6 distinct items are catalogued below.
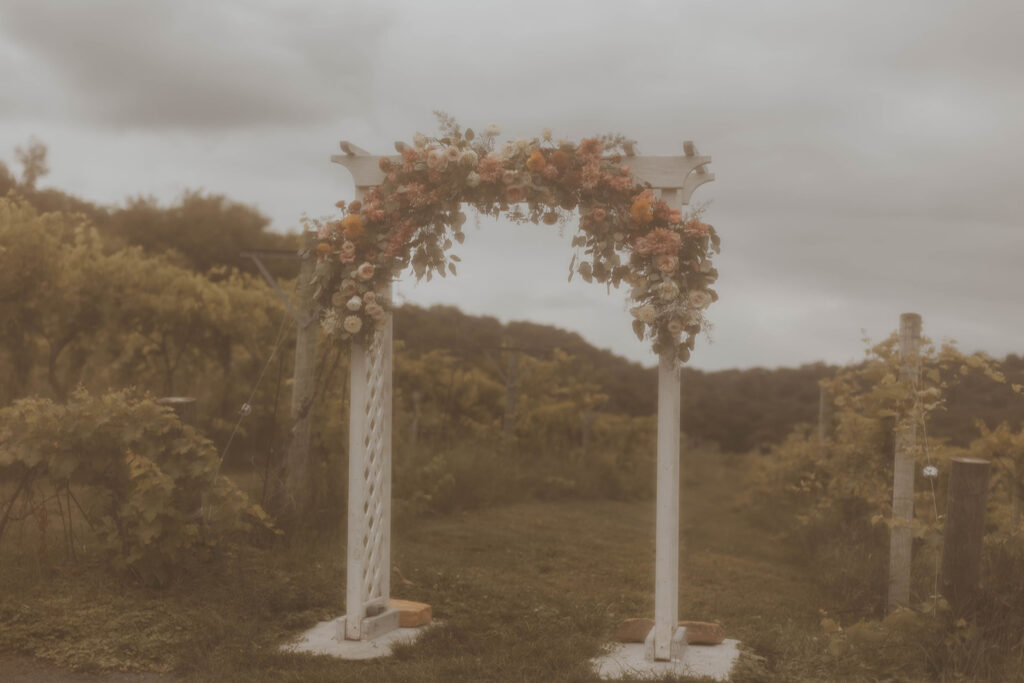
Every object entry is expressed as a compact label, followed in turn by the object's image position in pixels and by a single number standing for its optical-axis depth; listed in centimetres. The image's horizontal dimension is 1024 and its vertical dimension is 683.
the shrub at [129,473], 564
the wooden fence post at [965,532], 486
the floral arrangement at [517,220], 483
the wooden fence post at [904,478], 617
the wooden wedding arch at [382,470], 490
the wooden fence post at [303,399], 767
